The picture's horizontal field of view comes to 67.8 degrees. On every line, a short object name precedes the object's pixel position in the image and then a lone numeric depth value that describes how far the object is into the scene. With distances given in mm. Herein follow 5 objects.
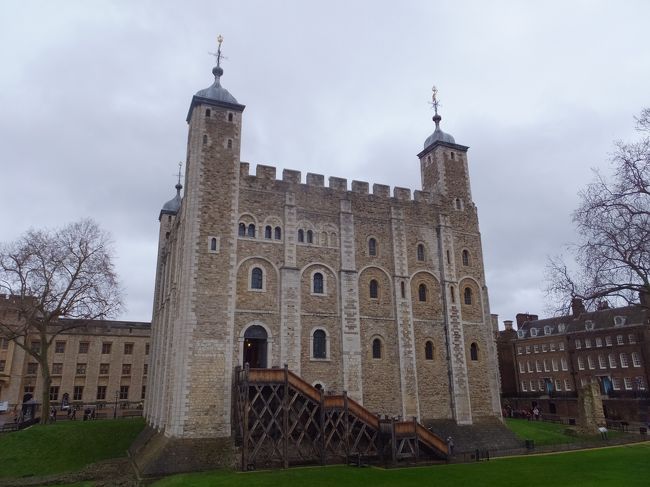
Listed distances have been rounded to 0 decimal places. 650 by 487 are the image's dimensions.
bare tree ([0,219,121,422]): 32062
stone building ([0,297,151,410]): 46000
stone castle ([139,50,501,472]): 24109
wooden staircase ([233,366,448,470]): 21625
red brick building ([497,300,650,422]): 45781
